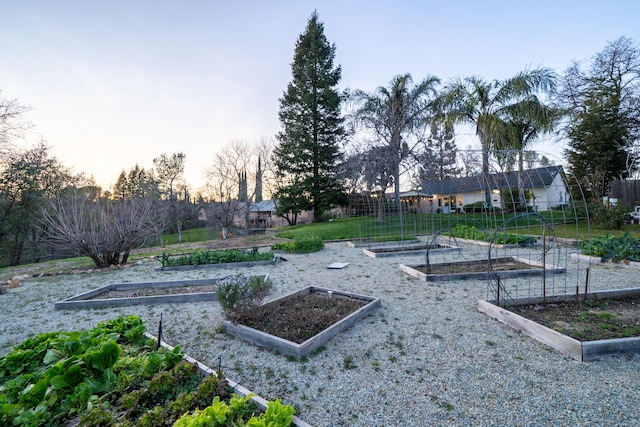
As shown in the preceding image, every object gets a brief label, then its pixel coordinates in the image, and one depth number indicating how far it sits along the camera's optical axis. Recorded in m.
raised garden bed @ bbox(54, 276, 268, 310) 4.79
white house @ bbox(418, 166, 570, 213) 21.61
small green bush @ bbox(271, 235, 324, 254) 10.02
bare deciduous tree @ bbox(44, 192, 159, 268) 7.44
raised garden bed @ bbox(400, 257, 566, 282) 5.61
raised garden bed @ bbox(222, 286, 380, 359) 3.05
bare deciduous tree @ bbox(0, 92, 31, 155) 11.60
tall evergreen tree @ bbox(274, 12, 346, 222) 22.22
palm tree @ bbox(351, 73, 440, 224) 16.61
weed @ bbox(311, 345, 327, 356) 2.97
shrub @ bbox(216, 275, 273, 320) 3.55
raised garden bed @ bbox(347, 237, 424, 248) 10.65
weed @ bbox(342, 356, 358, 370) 2.68
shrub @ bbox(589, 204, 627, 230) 10.72
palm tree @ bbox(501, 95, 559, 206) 12.66
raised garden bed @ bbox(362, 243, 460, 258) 8.75
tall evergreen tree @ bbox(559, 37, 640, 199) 13.95
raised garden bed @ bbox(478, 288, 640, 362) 2.68
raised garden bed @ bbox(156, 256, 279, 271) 7.53
